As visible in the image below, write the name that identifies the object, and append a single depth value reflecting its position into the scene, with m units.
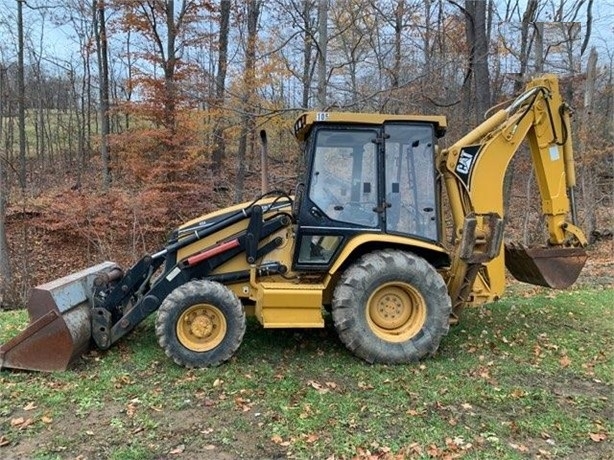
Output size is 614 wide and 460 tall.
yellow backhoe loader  4.88
